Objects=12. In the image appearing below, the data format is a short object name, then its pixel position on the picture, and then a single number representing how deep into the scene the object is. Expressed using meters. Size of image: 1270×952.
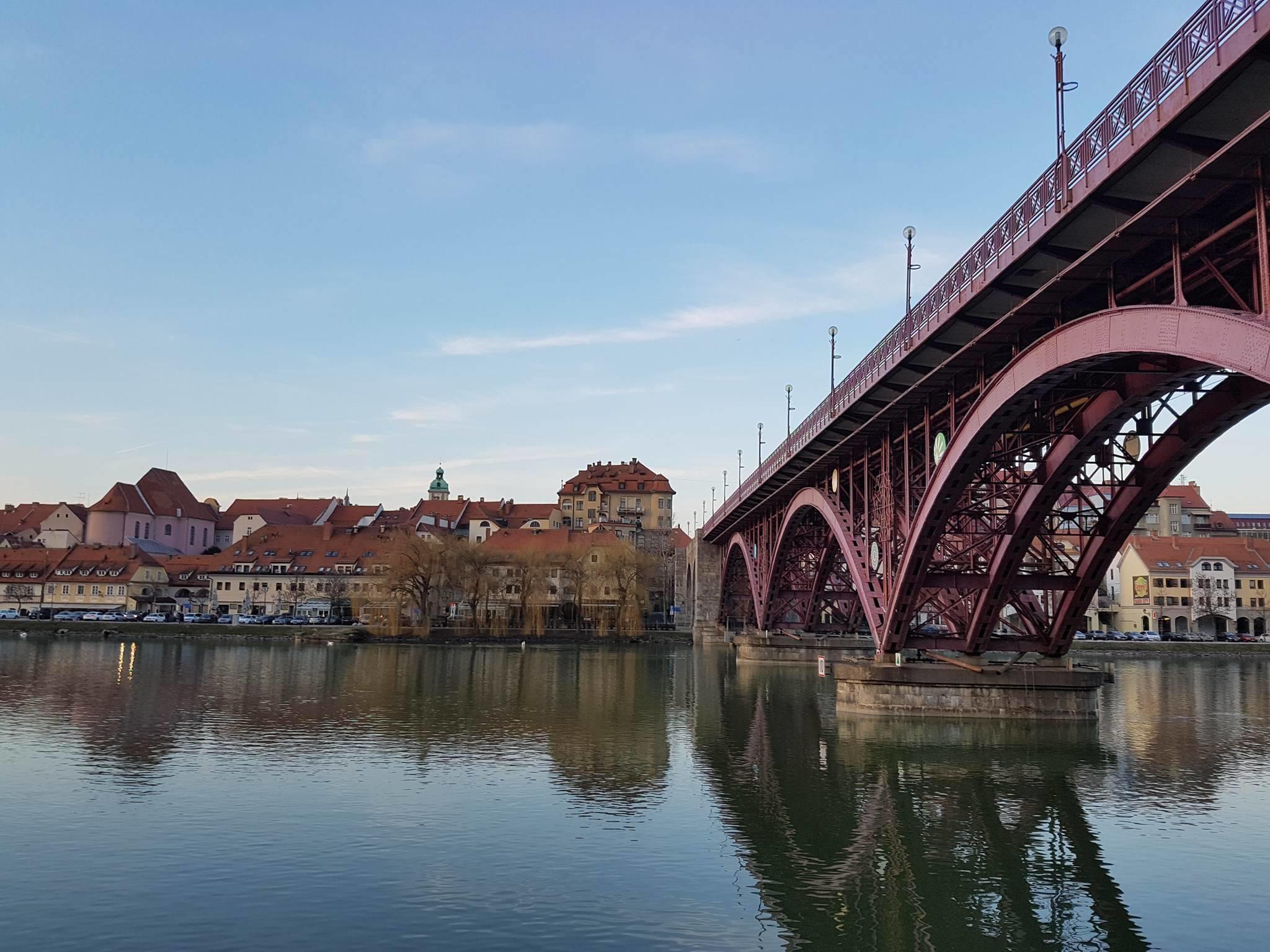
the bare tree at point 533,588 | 90.44
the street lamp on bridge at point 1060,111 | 19.61
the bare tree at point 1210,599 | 102.62
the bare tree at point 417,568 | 86.31
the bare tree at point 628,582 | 91.25
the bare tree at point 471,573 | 89.31
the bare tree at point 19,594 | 106.19
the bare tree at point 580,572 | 94.19
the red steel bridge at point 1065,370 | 15.61
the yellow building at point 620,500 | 135.88
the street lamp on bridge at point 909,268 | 32.00
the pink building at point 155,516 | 124.12
